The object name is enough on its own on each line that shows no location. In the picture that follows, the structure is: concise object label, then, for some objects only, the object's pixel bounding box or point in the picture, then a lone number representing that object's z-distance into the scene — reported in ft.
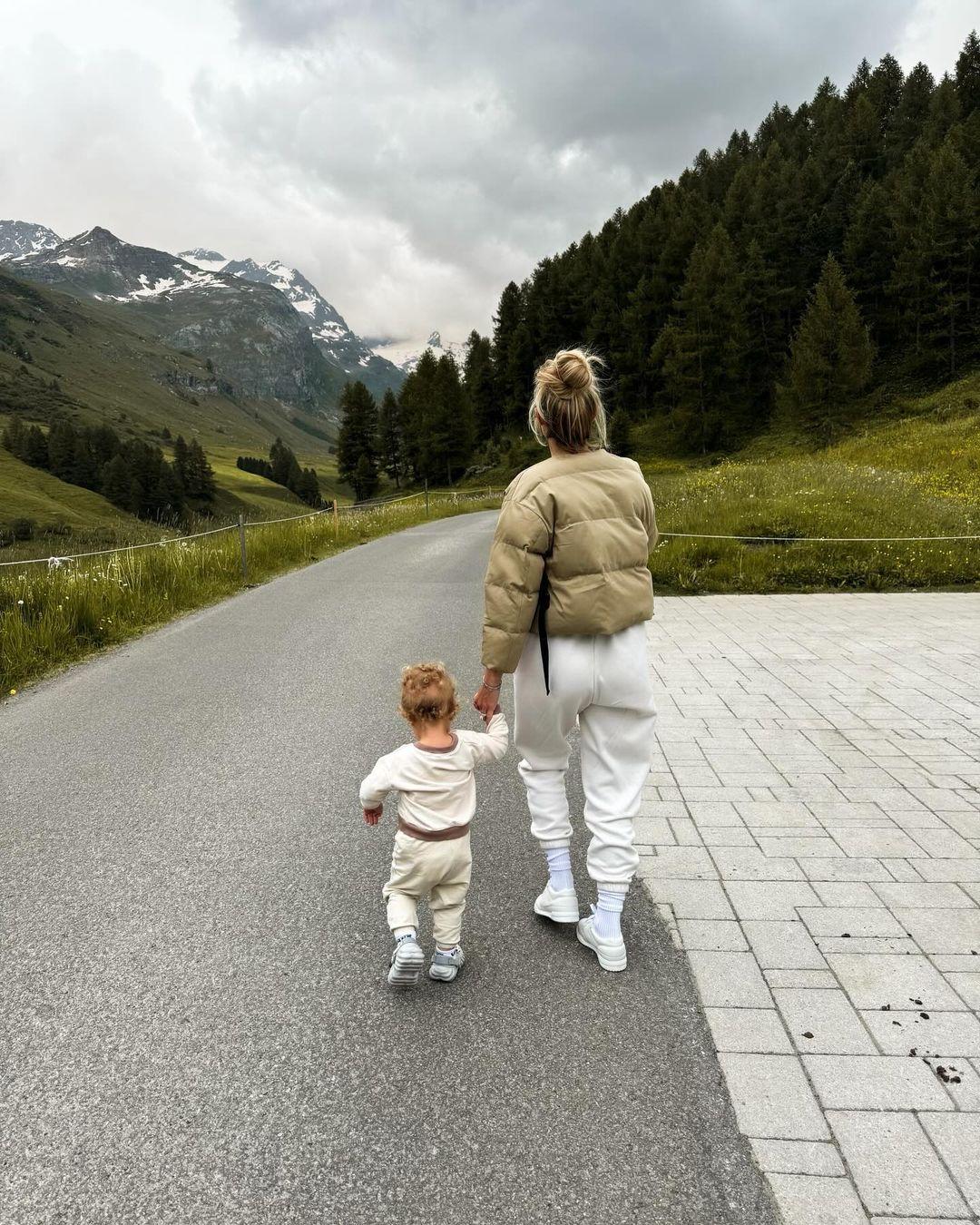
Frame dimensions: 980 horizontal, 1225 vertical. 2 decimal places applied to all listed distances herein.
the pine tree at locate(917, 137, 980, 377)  152.35
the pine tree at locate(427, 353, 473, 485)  208.44
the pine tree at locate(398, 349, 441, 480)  209.05
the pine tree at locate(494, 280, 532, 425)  218.18
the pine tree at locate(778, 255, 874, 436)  138.82
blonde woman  8.65
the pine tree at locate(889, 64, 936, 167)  212.84
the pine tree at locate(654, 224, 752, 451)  163.22
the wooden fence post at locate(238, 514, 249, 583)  41.50
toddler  8.59
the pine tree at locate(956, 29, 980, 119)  214.07
